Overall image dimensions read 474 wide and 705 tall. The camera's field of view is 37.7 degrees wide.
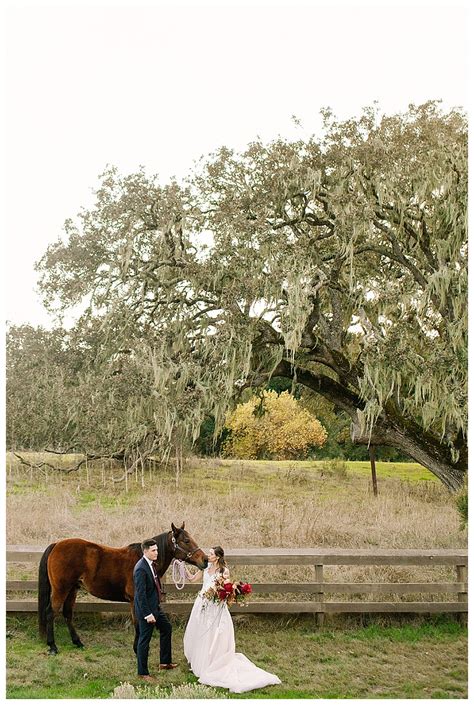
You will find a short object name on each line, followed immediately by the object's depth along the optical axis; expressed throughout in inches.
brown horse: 262.4
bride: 233.1
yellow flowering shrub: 772.0
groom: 234.8
